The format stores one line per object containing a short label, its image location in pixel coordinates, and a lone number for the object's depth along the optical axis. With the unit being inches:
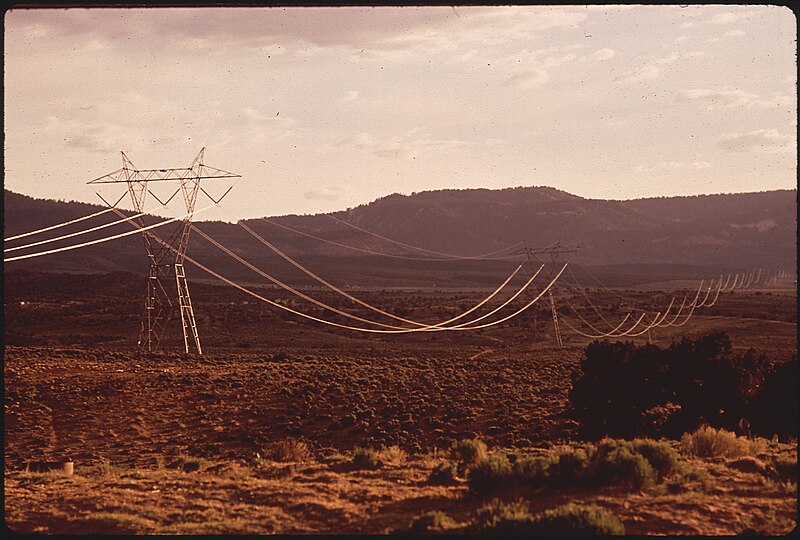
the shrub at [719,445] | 639.1
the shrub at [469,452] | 635.5
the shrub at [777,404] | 932.6
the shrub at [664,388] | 1021.8
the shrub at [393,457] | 655.8
